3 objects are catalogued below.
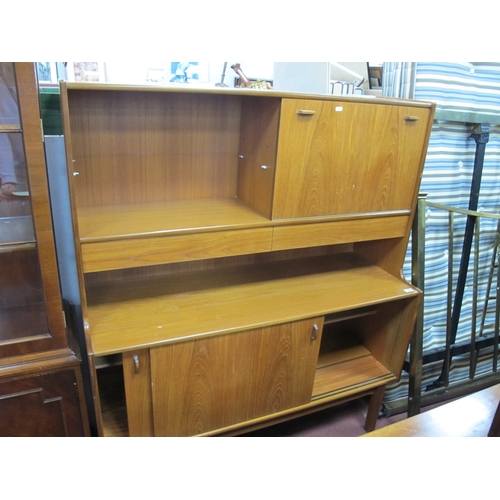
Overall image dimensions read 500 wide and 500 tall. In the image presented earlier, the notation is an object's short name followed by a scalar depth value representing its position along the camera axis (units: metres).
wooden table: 0.97
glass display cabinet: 1.00
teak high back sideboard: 1.23
